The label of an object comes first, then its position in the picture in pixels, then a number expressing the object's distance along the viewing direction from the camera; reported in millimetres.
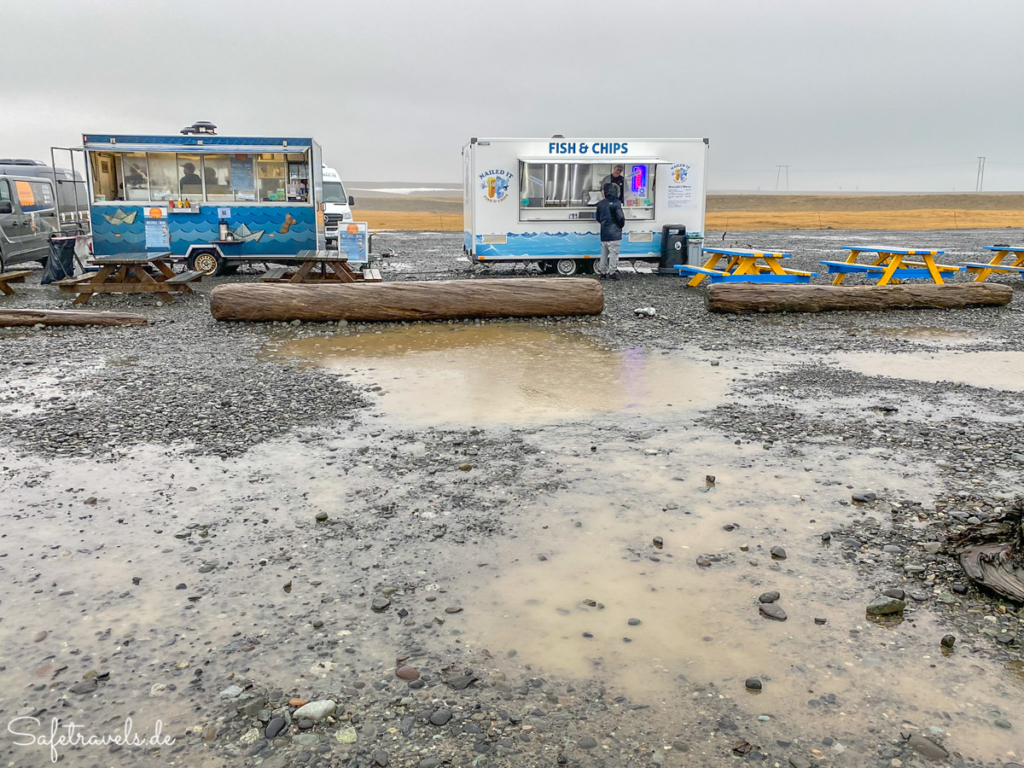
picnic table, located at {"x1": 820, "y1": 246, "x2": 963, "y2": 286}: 14641
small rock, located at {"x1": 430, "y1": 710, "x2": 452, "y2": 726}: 2774
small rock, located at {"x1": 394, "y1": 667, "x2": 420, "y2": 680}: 3023
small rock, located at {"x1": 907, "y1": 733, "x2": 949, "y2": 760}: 2582
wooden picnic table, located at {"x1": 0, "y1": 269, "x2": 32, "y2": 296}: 14080
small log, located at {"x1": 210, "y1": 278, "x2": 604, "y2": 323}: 10891
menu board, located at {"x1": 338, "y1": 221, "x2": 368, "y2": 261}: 18000
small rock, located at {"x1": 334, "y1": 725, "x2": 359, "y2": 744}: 2681
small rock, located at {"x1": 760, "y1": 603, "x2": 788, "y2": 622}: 3428
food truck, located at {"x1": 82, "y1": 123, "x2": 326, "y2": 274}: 16141
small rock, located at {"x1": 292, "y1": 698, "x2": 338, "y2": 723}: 2789
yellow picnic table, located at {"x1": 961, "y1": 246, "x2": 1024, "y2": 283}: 15695
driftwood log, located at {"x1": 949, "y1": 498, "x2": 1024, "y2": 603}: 3576
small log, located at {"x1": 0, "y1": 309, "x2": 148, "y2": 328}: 10664
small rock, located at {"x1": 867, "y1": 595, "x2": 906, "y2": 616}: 3451
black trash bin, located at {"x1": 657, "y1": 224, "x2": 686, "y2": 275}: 17016
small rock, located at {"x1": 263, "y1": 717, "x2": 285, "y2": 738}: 2707
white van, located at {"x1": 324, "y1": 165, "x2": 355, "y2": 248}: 19516
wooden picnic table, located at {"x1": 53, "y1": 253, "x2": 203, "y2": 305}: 13573
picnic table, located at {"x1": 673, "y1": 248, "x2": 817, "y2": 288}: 15086
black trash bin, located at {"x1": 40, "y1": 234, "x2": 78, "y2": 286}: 16141
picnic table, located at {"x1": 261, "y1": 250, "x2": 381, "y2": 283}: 14352
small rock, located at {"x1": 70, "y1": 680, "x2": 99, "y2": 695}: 2924
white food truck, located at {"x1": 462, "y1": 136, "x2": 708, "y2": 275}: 16203
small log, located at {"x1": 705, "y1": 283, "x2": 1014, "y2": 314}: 11922
